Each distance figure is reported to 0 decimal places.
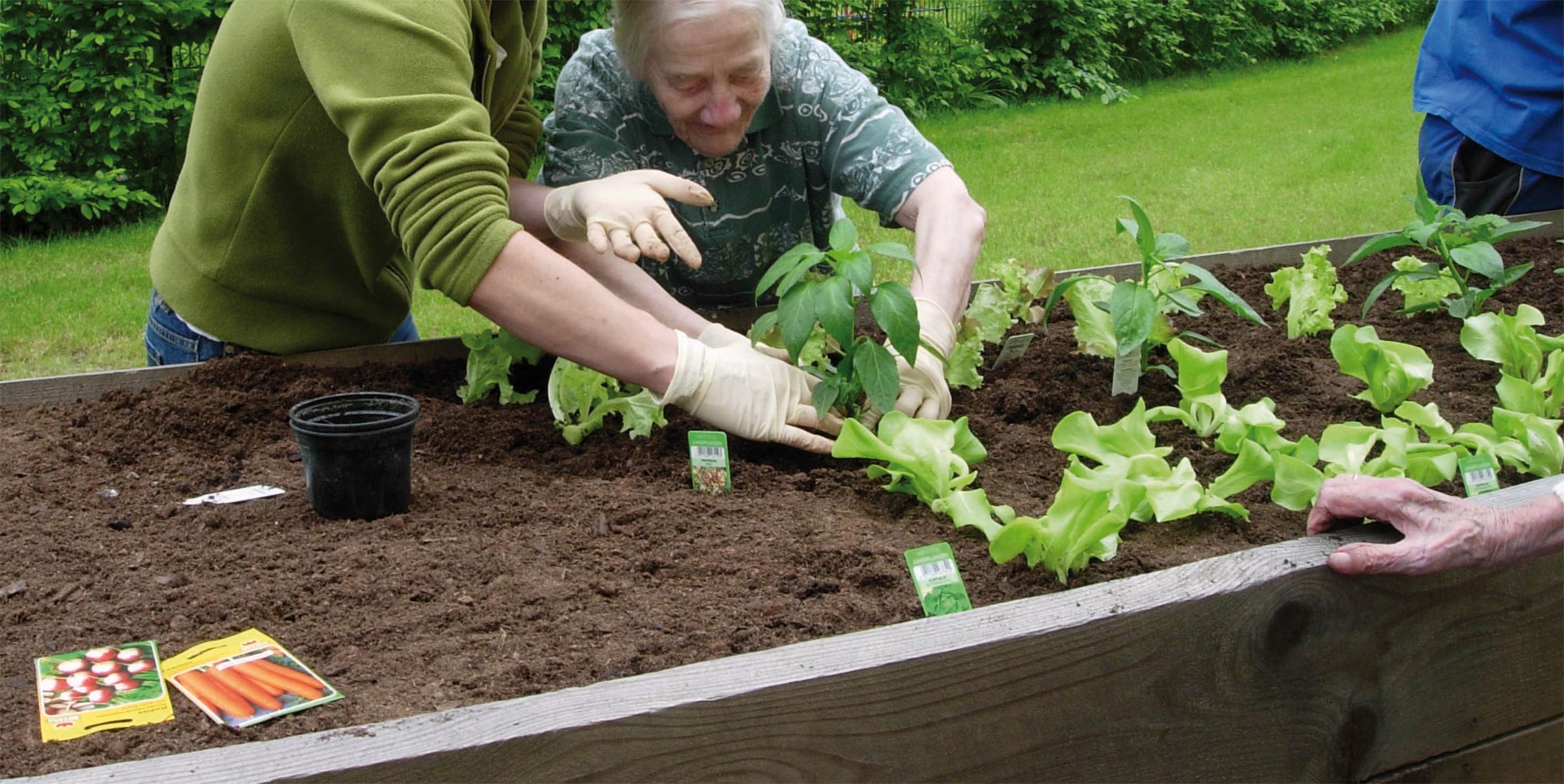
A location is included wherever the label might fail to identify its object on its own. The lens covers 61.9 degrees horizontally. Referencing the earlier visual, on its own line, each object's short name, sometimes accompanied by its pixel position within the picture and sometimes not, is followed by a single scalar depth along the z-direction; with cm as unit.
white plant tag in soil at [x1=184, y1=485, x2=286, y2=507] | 202
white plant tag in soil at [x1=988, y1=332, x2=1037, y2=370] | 268
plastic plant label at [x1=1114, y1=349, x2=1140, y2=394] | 242
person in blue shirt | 358
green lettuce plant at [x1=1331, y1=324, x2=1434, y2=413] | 229
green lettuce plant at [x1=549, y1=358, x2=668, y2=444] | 230
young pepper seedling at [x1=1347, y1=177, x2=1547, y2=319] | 272
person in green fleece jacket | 195
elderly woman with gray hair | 234
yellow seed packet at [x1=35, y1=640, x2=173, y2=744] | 135
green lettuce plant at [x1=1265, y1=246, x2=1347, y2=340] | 287
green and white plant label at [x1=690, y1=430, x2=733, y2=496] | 206
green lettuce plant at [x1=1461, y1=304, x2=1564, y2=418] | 226
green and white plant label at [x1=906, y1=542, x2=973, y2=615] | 158
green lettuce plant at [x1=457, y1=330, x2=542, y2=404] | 255
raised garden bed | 132
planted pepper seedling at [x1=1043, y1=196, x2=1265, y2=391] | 222
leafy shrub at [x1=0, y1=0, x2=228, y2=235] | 615
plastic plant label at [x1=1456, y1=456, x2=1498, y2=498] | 187
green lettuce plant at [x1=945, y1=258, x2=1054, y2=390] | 252
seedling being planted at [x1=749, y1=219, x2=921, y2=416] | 205
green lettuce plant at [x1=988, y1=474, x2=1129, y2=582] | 164
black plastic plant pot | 187
